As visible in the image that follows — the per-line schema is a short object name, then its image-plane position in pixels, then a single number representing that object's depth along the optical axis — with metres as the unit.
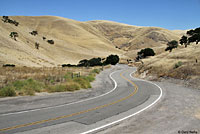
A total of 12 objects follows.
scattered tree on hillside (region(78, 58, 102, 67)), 77.94
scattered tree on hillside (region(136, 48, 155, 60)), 91.06
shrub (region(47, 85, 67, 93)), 17.40
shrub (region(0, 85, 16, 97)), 14.01
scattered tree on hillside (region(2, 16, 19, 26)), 99.15
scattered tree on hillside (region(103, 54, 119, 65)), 84.62
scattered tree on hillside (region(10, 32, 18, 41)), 80.66
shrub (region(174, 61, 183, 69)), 31.30
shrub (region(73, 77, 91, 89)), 20.80
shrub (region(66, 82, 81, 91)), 18.61
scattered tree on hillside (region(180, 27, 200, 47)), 74.09
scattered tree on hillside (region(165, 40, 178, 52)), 94.39
